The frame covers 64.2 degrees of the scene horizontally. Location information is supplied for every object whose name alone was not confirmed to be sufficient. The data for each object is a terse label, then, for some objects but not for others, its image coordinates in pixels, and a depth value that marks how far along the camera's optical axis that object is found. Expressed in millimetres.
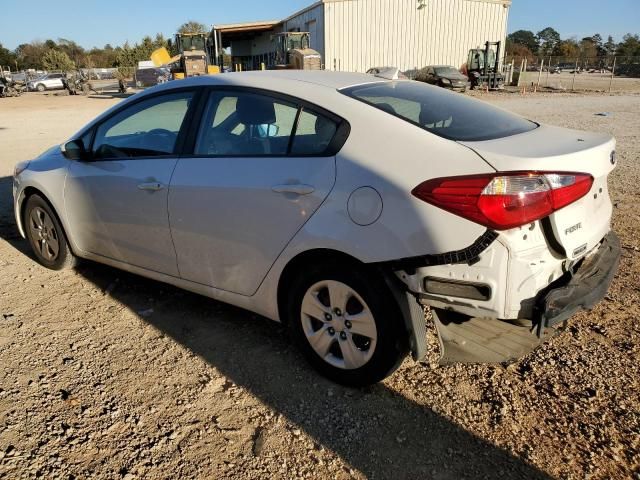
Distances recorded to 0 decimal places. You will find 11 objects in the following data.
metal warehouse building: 34562
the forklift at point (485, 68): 34094
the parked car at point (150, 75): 36138
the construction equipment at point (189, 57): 29703
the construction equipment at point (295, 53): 28234
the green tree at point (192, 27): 79700
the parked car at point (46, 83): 45281
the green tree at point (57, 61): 73925
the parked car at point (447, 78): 31016
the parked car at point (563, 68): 52969
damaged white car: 2264
